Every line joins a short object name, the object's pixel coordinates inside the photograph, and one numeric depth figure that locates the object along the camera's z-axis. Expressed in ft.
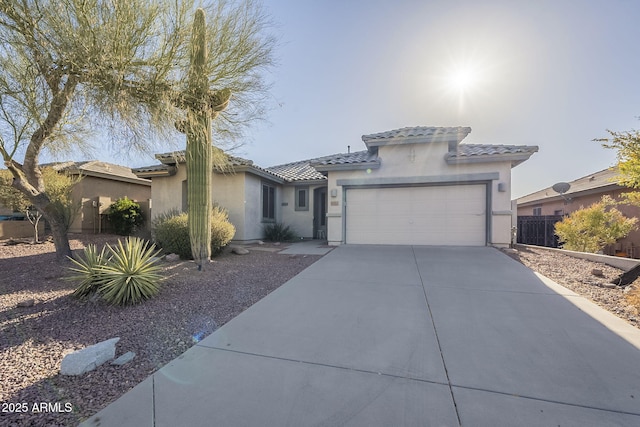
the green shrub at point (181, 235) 27.81
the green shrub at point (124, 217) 46.75
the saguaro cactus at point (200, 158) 20.97
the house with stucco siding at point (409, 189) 31.53
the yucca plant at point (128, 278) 15.08
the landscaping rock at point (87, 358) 9.08
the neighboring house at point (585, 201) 36.50
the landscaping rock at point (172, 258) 26.81
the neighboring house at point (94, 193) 48.29
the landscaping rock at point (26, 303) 15.08
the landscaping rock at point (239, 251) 31.24
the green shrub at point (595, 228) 31.04
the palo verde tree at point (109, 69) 15.76
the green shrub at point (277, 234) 43.11
